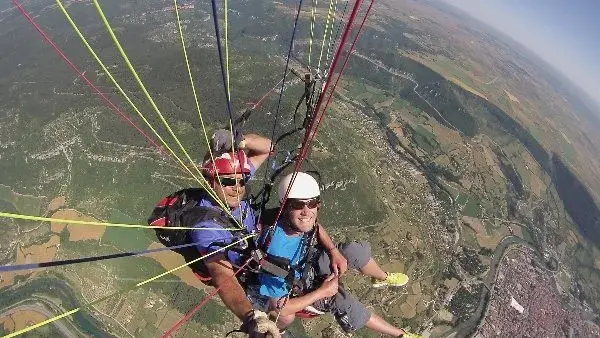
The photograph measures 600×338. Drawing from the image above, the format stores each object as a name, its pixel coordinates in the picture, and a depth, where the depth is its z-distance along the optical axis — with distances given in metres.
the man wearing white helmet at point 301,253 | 3.50
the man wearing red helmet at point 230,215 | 2.65
